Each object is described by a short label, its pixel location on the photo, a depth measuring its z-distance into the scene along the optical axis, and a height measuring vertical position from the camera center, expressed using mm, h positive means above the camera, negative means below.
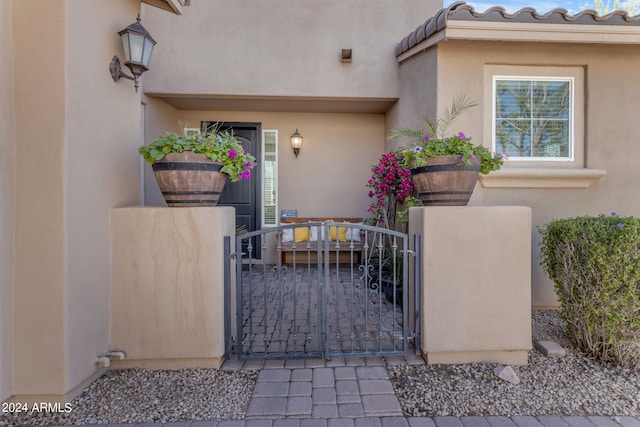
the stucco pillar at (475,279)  2594 -562
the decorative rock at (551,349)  2758 -1197
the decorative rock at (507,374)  2395 -1230
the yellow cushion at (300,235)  5743 -475
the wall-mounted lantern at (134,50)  2553 +1250
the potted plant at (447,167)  2564 +325
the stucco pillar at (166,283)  2510 -576
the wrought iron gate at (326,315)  2674 -1136
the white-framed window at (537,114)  4004 +1152
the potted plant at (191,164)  2469 +336
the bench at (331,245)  5431 -591
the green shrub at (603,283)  2496 -585
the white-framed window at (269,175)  5906 +594
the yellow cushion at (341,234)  5762 -459
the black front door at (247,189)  5887 +341
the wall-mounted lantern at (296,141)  5770 +1174
